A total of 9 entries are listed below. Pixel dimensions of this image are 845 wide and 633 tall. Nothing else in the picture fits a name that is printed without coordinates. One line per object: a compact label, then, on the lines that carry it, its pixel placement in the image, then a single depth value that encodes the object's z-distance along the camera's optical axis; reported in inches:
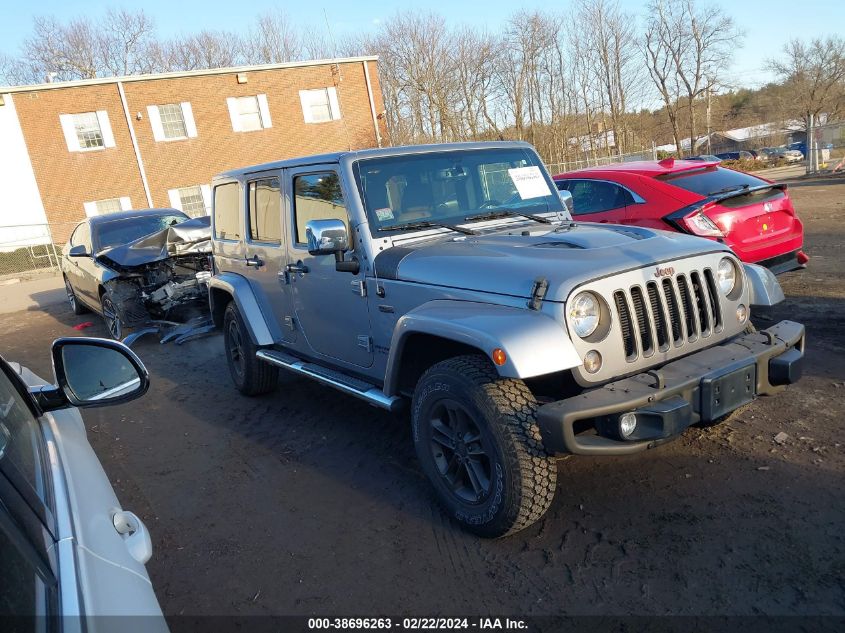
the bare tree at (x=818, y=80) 1419.8
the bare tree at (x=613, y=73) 1481.3
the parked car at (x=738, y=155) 1418.1
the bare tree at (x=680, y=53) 1470.2
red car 248.2
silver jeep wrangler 113.0
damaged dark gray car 338.0
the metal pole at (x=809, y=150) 811.9
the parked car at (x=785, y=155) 1408.7
